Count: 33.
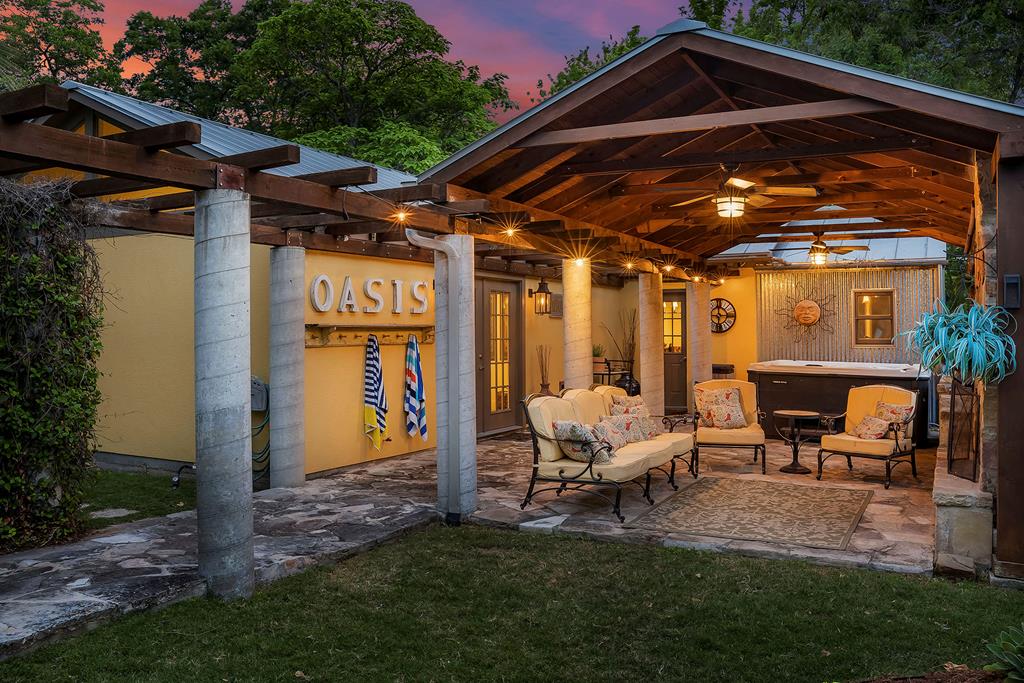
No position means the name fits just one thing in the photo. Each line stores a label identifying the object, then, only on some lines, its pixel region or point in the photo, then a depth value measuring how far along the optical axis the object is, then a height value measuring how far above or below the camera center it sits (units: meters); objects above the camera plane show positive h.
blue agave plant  4.71 +0.01
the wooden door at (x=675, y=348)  14.85 +0.01
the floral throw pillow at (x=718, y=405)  9.09 -0.64
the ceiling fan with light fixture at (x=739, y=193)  6.85 +1.33
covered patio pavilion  4.74 +1.20
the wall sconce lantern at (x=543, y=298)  11.80 +0.77
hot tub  10.41 -0.49
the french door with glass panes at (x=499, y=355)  11.38 -0.06
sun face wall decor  13.42 +0.53
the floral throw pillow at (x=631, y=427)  7.81 -0.76
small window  13.03 +0.46
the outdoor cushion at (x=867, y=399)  8.45 -0.57
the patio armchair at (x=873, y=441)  7.85 -0.91
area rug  6.01 -1.36
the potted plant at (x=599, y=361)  14.36 -0.20
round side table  8.59 -0.99
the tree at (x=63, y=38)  18.81 +7.74
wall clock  14.30 +0.57
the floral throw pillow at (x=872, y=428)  8.15 -0.84
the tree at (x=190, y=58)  23.58 +8.78
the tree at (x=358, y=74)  21.81 +7.80
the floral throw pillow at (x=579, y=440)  6.73 -0.76
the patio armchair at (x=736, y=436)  8.71 -0.95
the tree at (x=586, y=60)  29.92 +11.05
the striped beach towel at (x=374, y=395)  9.05 -0.47
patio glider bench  6.63 -0.94
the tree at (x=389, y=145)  20.28 +5.30
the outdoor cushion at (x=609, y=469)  6.60 -0.99
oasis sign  8.34 +0.63
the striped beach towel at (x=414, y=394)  9.61 -0.50
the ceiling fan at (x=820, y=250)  11.03 +1.35
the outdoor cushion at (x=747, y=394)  9.28 -0.53
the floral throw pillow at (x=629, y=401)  8.35 -0.54
